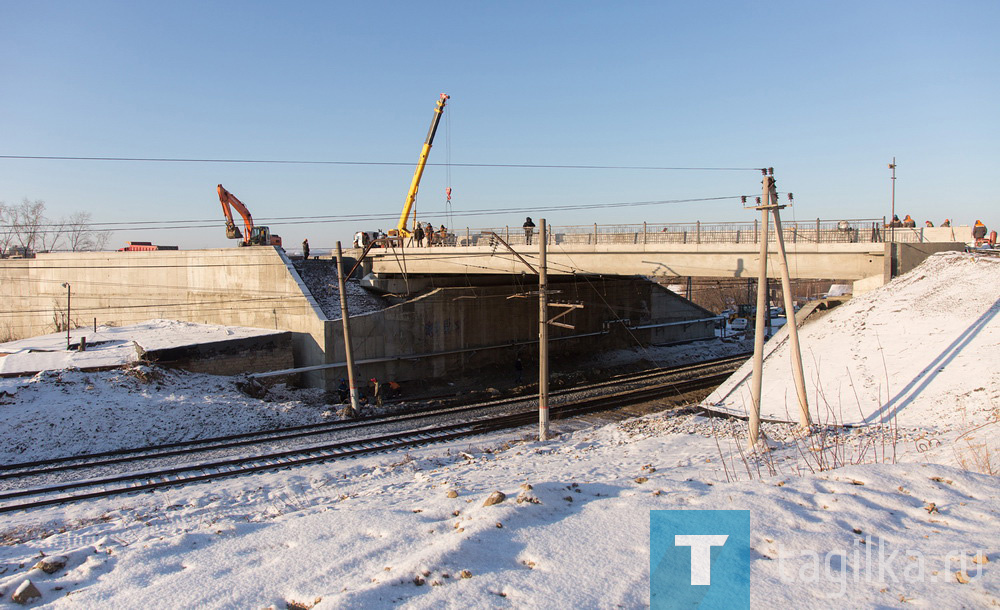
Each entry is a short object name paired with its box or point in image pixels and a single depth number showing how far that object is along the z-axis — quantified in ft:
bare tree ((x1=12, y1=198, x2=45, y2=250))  189.26
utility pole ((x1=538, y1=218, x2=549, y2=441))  49.52
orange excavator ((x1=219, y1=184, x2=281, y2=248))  116.37
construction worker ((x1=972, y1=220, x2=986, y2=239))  76.89
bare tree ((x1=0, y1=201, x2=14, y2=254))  186.04
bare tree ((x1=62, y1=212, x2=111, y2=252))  201.69
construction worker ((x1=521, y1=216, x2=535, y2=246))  84.79
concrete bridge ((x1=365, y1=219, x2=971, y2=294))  65.10
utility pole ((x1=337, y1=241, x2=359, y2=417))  64.28
